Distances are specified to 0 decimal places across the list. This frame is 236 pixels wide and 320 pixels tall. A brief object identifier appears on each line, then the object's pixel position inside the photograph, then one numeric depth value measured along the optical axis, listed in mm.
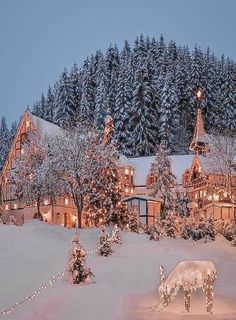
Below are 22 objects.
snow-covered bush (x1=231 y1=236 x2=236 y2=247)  37519
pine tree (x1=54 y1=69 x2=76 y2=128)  92750
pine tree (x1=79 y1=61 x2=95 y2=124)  94688
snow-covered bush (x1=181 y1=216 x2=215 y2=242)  38438
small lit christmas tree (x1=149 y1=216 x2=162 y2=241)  36438
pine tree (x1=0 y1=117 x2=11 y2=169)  94000
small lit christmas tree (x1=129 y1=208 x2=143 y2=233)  40531
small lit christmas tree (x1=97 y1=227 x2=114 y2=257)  28978
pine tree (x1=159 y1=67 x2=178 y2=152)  86125
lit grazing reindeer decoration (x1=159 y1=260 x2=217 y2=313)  17078
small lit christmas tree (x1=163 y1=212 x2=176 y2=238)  38219
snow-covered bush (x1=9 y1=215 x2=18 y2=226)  40869
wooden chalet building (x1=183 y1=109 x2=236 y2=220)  56000
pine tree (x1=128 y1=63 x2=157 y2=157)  82125
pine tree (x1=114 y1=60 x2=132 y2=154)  84188
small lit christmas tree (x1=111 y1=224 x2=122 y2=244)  33688
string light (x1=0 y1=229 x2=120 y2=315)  17688
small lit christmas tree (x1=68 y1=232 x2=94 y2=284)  22070
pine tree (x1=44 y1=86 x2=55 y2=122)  104762
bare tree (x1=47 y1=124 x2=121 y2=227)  43406
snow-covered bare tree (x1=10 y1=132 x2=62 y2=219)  46188
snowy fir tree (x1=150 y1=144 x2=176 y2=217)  57531
